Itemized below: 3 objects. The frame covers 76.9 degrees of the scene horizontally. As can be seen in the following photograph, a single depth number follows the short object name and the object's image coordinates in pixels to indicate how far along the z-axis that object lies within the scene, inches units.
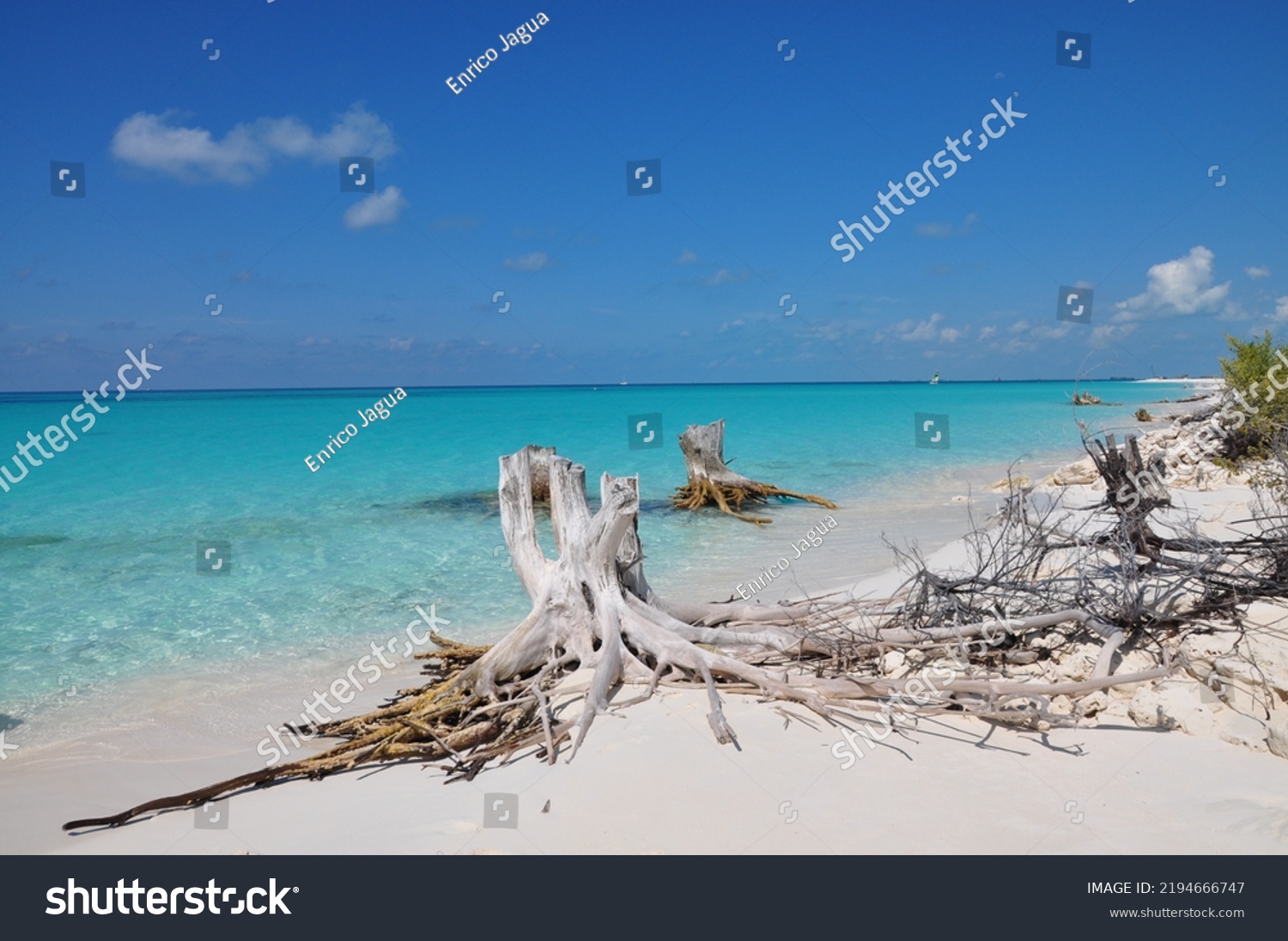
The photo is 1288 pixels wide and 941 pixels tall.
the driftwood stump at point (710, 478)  591.2
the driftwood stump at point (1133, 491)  211.5
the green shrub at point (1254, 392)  441.6
